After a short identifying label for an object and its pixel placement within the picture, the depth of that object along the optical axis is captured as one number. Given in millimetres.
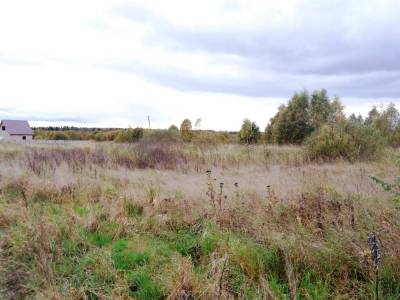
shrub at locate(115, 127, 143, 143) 28641
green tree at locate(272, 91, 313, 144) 24484
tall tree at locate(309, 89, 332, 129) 24172
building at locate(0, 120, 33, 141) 48169
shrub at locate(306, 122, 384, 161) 11625
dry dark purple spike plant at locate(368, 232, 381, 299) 1793
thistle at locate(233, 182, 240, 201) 4750
